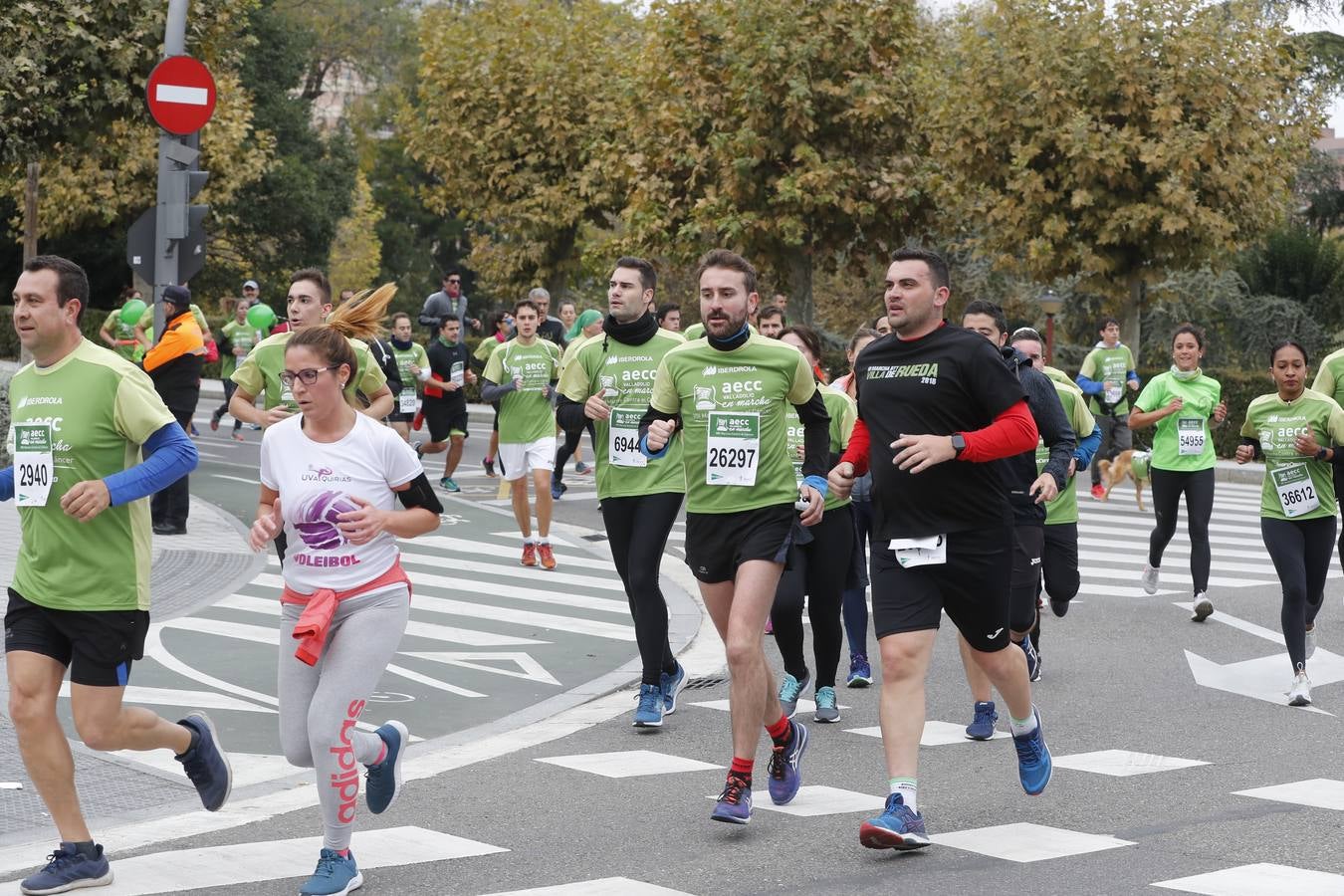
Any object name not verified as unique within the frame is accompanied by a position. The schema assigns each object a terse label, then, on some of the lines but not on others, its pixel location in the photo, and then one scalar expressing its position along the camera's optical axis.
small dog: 18.63
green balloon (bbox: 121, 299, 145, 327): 18.59
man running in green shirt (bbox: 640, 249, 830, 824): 6.83
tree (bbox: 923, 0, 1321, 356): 28.45
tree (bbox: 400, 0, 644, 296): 36.25
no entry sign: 12.78
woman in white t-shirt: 5.50
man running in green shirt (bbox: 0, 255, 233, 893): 5.63
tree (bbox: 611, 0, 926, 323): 29.52
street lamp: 29.98
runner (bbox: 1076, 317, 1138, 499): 20.00
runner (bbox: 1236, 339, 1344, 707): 9.62
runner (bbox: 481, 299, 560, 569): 14.11
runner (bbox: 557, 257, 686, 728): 8.54
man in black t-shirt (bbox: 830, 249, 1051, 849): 6.21
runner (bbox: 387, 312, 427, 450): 19.14
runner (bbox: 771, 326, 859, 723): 8.31
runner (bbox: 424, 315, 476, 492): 19.48
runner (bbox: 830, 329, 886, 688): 9.80
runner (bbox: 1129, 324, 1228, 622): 12.37
